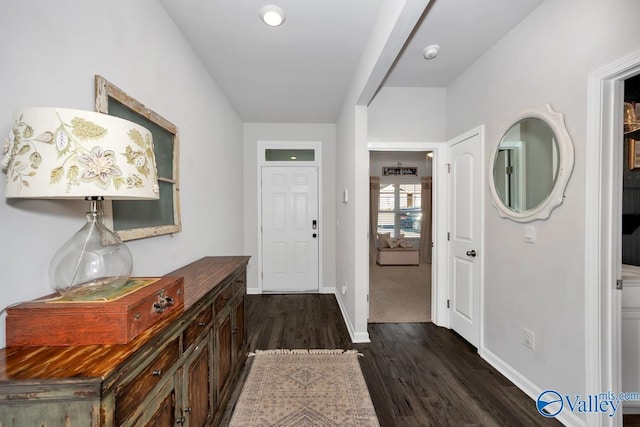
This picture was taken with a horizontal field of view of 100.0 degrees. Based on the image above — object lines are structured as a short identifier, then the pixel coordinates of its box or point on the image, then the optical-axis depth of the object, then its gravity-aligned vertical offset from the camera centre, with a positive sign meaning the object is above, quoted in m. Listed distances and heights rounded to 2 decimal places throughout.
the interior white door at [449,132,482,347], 2.54 -0.26
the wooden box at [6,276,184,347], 0.77 -0.33
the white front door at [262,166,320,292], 4.23 -0.31
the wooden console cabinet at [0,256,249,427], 0.62 -0.48
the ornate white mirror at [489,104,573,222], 1.70 +0.32
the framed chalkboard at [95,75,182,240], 1.26 +0.18
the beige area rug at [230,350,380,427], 1.67 -1.30
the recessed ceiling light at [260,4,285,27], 1.77 +1.32
